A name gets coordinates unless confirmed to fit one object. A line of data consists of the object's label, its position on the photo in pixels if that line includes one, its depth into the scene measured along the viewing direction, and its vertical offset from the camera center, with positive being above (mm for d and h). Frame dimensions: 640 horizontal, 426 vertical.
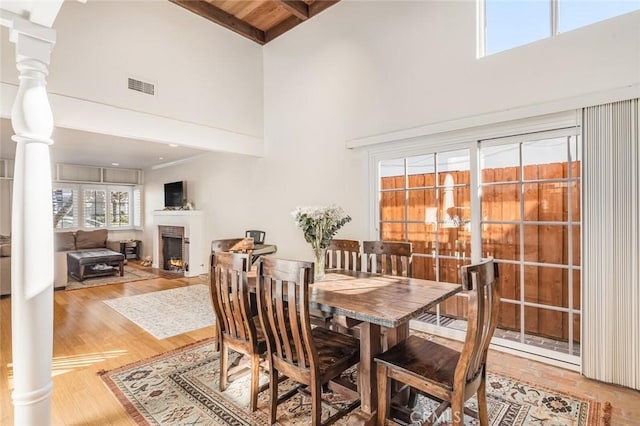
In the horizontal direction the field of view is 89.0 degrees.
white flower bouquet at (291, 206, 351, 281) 2461 -80
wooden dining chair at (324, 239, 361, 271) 3150 -419
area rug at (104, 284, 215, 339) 3697 -1283
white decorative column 1735 -141
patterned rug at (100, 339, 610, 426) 2059 -1309
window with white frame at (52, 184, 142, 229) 7978 +181
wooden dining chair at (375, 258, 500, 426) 1505 -814
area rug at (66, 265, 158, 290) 5820 -1275
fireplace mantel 6469 -460
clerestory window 2543 +1658
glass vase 2569 -417
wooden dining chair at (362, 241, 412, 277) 2795 -376
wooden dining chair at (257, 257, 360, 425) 1757 -759
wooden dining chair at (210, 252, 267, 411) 2113 -693
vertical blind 2361 -237
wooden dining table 1755 -538
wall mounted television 7202 +412
